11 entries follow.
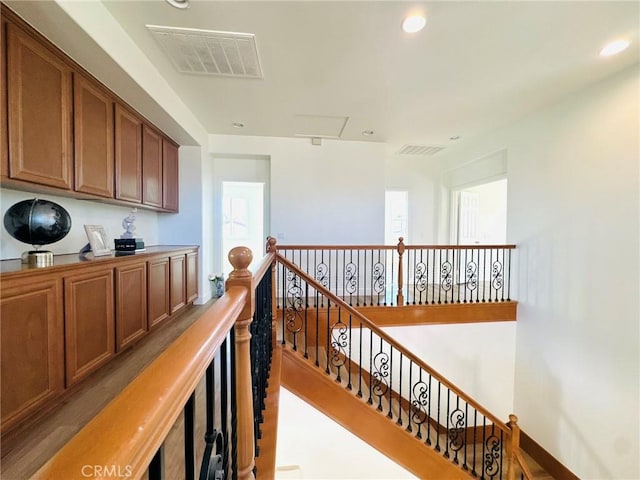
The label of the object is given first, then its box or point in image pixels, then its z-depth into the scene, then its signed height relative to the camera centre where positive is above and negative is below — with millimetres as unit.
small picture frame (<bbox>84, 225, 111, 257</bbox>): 2480 -84
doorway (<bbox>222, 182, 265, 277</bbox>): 4824 +316
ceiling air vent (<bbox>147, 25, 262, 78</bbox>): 2170 +1560
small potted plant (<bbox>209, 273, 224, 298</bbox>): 4414 -844
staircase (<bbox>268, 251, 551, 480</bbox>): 2500 -1712
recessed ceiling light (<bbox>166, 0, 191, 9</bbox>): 1867 +1571
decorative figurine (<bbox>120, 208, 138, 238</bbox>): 3020 +54
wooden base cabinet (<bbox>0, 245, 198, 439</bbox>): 1518 -659
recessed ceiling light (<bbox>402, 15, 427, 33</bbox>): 2004 +1579
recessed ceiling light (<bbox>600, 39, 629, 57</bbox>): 2289 +1621
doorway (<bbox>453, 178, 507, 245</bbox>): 5520 +447
